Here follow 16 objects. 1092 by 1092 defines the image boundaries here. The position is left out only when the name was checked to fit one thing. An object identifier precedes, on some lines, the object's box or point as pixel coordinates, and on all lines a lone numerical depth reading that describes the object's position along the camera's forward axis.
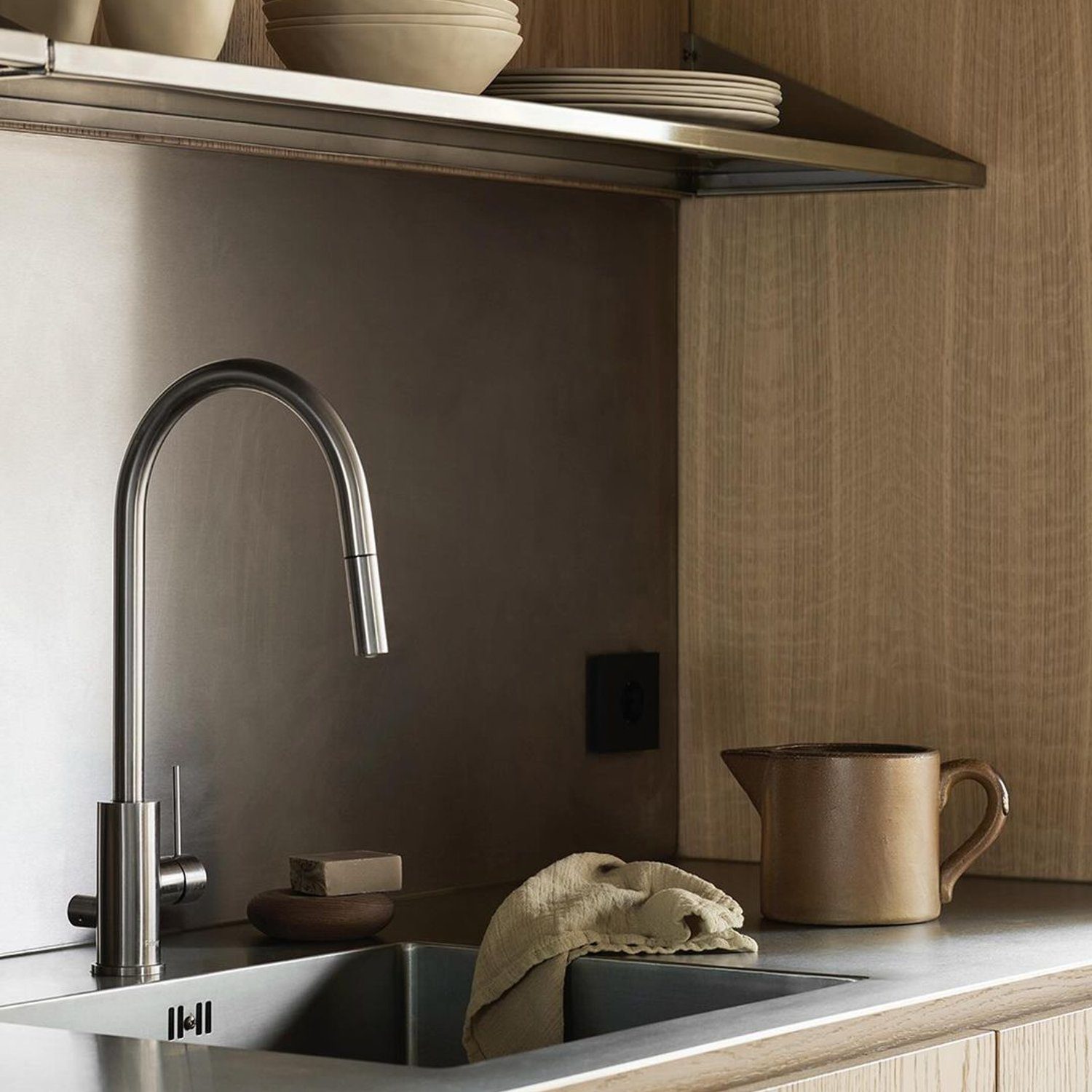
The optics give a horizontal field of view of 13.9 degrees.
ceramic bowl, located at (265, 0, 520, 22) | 3.05
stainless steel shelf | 2.90
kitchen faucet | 3.03
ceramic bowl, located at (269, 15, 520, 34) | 3.05
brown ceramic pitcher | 3.22
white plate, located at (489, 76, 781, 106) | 3.22
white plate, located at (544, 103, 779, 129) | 3.23
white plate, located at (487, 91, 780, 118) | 3.21
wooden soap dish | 3.17
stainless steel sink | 3.03
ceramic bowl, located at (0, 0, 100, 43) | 2.94
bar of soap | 3.19
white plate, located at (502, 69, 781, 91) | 3.22
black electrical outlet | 3.57
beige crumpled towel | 3.09
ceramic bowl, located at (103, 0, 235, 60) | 2.96
